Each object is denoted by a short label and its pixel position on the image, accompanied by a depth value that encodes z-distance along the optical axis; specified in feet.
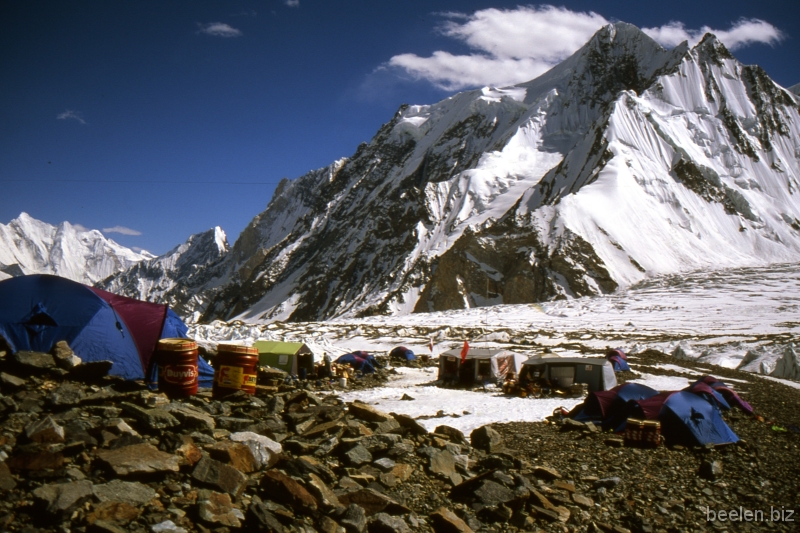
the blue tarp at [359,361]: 72.74
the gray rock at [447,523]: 20.11
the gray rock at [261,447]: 21.37
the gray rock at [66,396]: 23.03
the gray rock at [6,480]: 16.15
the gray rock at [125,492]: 16.64
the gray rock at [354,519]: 18.67
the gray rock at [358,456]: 23.61
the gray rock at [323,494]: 19.25
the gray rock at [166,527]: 16.02
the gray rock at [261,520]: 17.24
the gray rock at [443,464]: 24.74
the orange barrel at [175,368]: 29.01
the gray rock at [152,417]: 21.98
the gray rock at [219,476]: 18.90
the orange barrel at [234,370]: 31.48
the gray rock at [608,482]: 27.71
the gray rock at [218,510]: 17.04
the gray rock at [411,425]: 28.58
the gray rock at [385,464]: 23.68
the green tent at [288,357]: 64.13
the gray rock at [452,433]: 30.08
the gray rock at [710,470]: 30.52
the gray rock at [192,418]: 22.97
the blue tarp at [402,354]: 90.99
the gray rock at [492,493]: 22.85
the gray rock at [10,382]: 23.95
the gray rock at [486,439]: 30.54
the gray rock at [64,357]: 27.81
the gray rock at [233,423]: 24.61
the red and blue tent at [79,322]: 31.94
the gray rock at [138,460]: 18.16
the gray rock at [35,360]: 26.20
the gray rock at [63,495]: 15.43
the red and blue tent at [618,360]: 77.71
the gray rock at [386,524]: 19.16
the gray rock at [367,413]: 29.09
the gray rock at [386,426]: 27.73
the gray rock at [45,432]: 18.94
